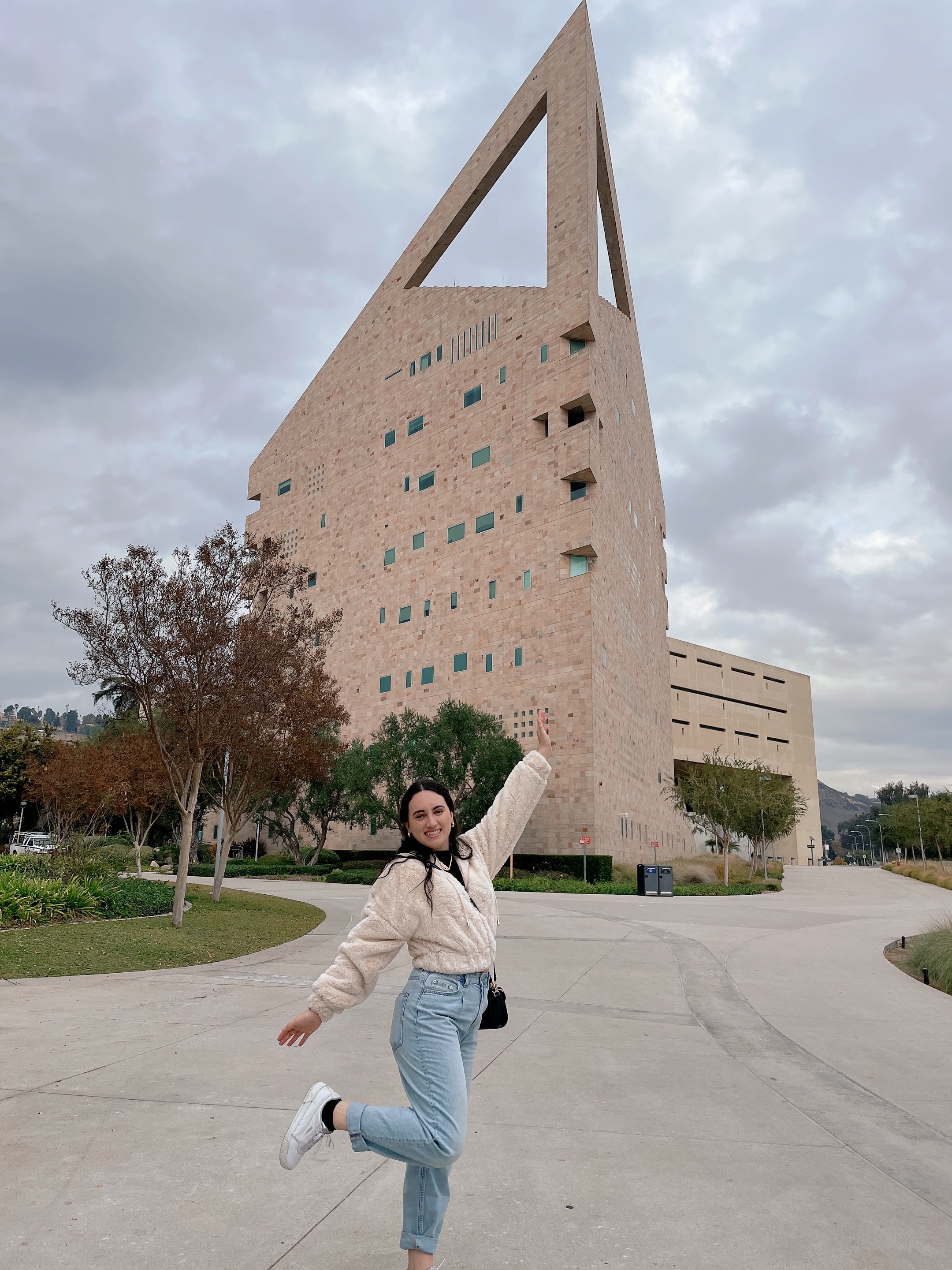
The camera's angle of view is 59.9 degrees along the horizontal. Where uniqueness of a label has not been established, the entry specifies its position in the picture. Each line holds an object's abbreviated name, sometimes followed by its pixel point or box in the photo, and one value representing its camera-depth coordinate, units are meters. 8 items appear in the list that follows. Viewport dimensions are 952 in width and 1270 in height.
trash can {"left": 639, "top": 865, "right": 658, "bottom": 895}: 29.47
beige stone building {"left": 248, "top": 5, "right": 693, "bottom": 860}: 38.25
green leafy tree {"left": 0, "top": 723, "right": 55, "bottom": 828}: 40.81
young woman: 2.81
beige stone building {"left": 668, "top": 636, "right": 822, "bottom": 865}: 79.75
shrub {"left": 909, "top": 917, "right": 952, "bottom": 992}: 10.21
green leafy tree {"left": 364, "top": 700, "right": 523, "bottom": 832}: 34.47
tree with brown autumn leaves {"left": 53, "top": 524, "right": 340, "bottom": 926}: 14.77
